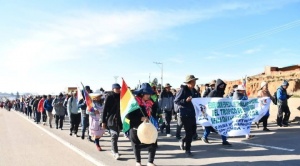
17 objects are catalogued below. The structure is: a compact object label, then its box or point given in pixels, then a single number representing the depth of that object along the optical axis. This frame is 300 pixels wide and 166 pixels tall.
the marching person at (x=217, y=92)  10.67
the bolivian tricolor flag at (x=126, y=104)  7.28
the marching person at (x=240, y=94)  11.27
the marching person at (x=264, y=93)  13.02
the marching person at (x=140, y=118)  7.10
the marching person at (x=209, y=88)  13.70
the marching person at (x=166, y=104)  13.22
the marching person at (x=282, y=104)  14.07
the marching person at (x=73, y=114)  14.55
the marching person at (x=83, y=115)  12.78
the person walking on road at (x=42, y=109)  22.40
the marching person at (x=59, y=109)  18.47
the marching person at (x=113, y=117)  8.62
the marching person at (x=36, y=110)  23.44
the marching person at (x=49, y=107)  19.92
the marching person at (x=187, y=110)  8.42
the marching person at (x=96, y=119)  10.47
